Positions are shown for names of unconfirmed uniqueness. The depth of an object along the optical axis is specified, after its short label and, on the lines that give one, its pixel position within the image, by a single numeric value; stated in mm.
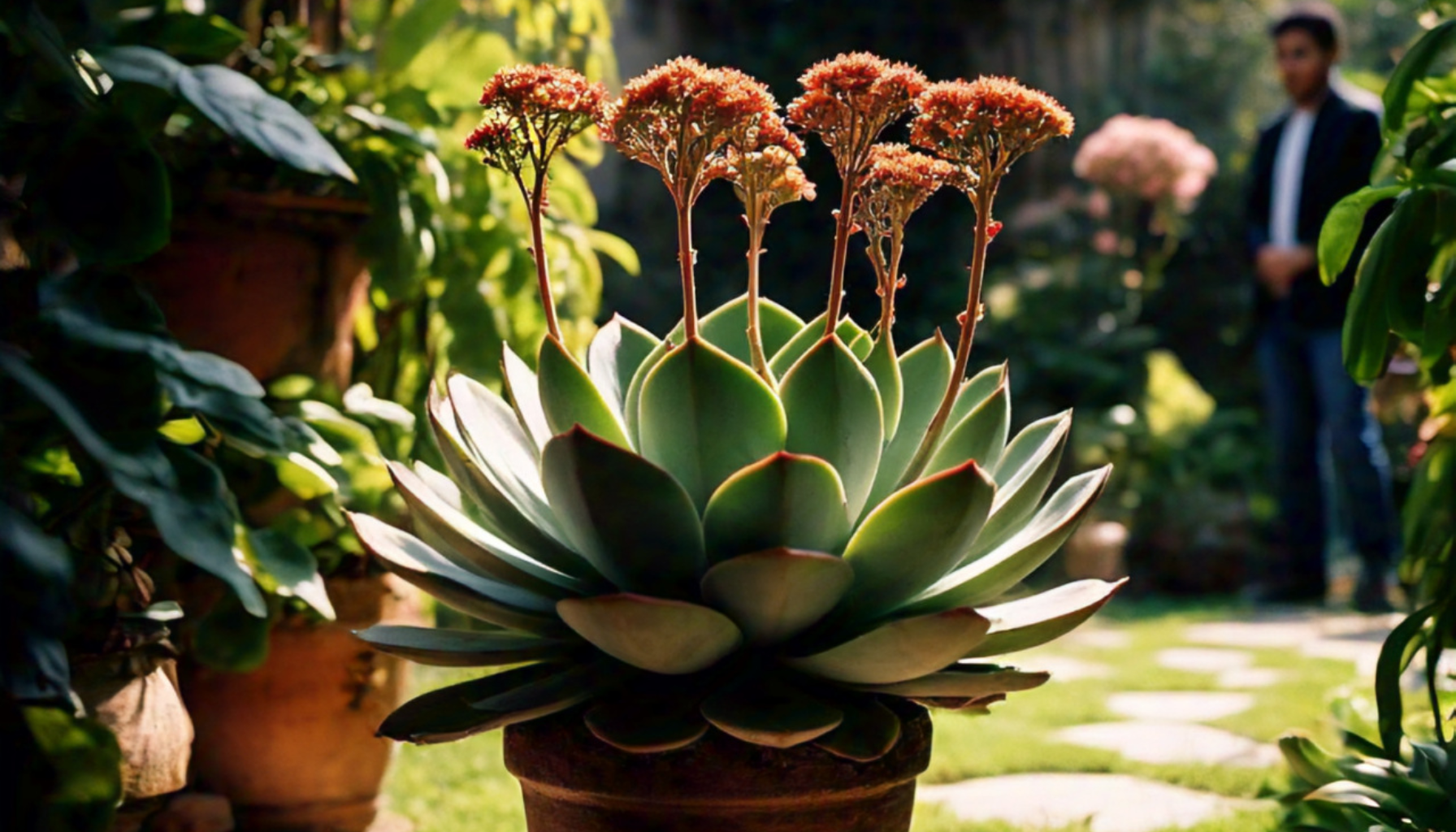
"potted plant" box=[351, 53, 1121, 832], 1014
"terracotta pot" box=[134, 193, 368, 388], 1865
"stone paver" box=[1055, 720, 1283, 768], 2605
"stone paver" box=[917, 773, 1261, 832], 2160
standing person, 4590
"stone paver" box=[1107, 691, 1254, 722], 3016
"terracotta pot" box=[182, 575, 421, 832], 1925
